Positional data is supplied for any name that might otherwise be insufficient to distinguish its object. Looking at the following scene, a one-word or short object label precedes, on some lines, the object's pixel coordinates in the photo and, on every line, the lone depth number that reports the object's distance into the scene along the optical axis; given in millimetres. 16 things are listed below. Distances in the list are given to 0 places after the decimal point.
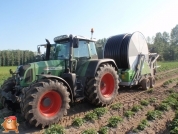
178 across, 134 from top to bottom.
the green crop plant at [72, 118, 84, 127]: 3657
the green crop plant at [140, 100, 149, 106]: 4975
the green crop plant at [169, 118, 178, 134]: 3349
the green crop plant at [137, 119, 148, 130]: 3605
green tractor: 3462
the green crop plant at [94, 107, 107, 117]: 4185
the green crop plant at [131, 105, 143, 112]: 4540
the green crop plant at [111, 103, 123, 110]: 4610
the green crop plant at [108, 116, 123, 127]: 3695
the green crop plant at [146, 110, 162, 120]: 4077
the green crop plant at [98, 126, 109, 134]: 3413
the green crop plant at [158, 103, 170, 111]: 4563
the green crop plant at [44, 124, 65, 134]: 3214
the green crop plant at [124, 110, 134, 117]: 4176
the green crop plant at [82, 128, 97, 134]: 3277
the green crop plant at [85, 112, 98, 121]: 3934
